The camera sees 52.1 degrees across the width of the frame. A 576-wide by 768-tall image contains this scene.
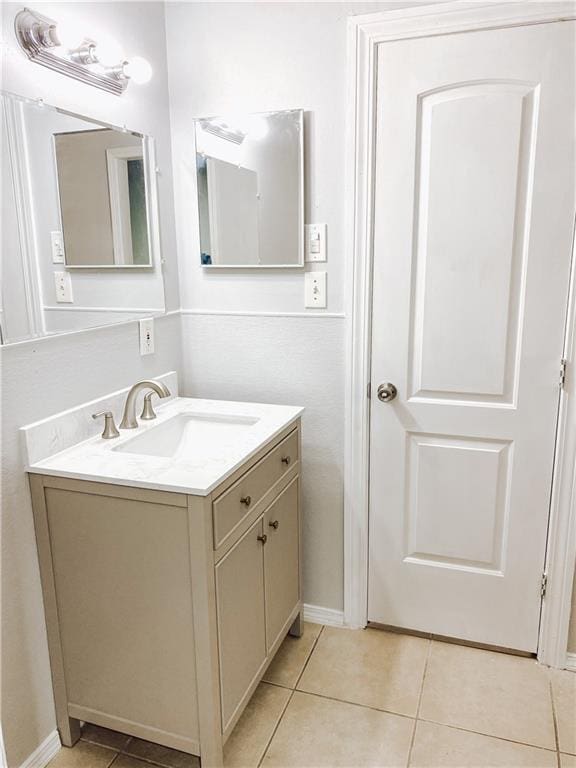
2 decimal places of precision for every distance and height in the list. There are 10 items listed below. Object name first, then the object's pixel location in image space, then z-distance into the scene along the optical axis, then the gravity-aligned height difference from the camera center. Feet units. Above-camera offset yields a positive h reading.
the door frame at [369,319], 5.70 -0.66
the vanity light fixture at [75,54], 4.80 +1.80
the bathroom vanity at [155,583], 4.78 -2.72
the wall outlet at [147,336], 6.56 -0.82
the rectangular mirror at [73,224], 4.78 +0.35
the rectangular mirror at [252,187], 6.49 +0.81
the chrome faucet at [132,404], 5.85 -1.42
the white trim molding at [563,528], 6.04 -2.90
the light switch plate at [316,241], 6.59 +0.20
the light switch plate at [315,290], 6.70 -0.35
